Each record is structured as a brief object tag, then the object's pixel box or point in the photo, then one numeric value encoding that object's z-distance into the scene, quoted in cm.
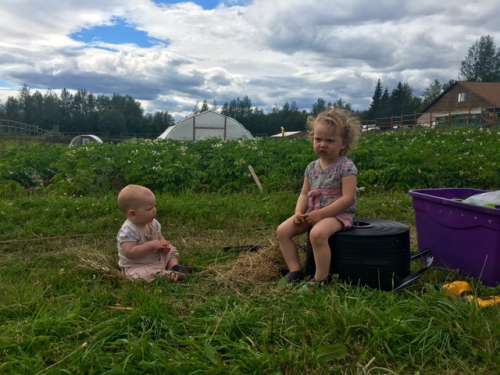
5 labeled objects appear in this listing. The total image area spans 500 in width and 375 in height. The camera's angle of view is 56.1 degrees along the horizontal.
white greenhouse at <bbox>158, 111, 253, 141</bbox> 3884
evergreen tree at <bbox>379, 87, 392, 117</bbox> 7456
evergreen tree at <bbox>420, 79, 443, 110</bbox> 8158
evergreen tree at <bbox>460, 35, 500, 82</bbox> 7125
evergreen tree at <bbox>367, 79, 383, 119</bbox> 7548
